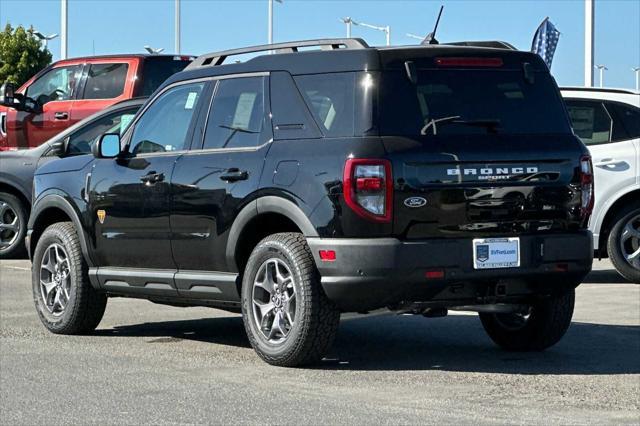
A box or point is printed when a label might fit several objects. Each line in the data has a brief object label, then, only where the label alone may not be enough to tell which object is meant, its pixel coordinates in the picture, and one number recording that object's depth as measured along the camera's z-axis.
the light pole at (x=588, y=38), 27.95
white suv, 13.56
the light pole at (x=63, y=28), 44.84
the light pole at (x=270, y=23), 65.75
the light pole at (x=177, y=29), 60.66
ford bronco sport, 7.86
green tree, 66.81
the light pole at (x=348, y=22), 82.36
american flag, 24.27
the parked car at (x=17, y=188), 16.15
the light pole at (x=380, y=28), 74.94
